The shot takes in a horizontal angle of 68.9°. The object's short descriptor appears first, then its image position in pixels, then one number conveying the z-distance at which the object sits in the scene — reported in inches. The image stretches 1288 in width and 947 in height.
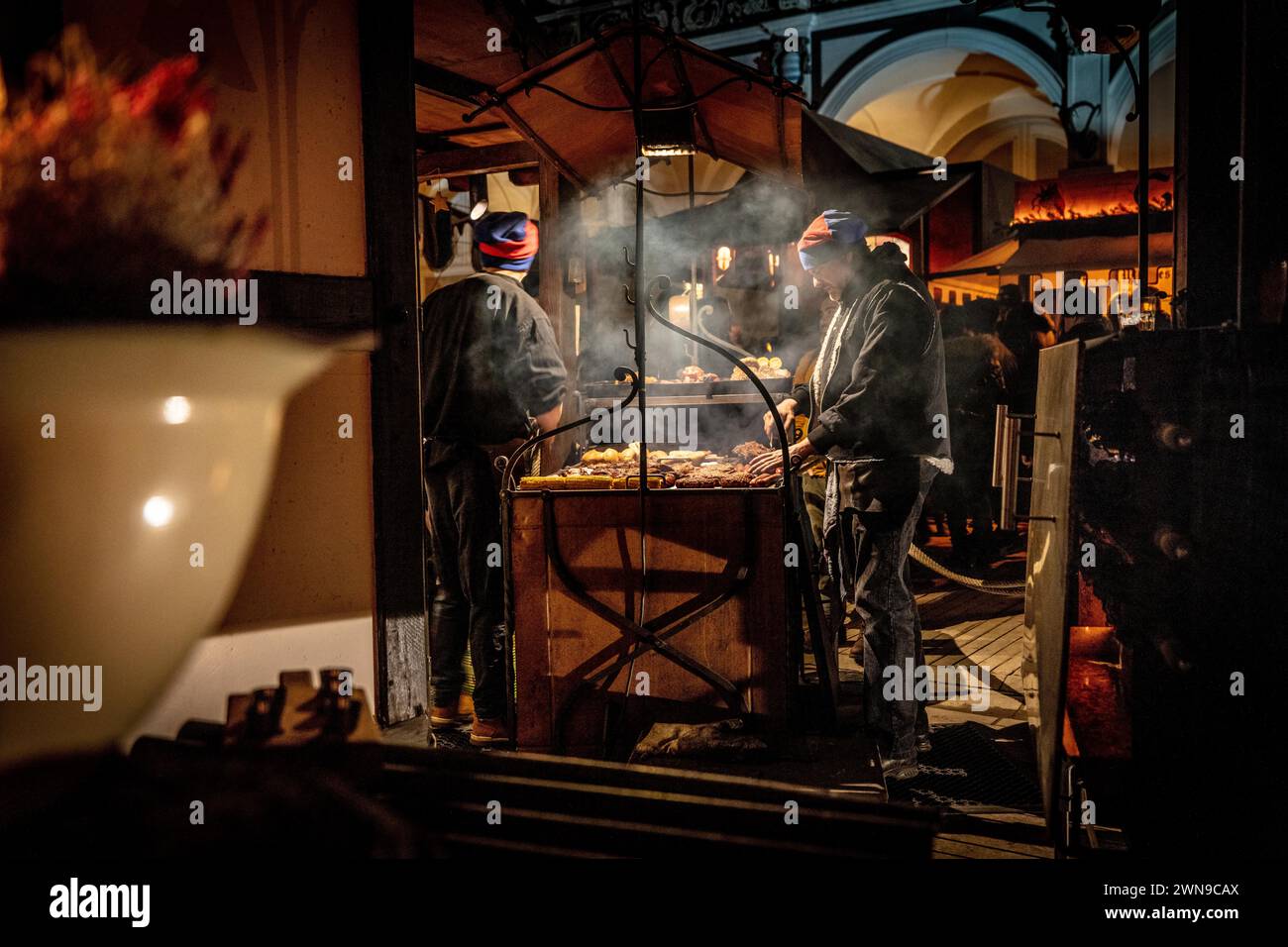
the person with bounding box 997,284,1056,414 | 430.6
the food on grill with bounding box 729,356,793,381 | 345.7
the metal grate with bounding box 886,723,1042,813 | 180.1
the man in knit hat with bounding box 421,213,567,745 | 219.9
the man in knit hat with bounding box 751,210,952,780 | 191.8
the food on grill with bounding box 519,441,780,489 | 183.3
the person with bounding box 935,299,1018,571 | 403.2
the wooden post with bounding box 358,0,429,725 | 177.5
